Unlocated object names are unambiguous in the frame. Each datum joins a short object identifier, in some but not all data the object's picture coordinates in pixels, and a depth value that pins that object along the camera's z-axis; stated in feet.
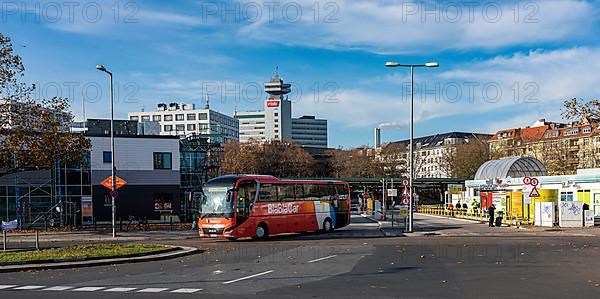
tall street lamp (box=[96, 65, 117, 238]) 105.07
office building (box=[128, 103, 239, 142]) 499.51
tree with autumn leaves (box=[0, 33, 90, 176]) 111.75
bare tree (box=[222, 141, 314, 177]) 290.15
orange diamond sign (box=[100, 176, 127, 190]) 113.17
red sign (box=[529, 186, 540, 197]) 110.58
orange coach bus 94.43
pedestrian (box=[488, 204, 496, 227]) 127.65
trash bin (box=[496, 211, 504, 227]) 129.00
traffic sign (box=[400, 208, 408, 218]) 118.44
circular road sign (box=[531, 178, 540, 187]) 110.48
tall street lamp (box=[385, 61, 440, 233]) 108.78
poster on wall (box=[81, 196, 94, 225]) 144.15
